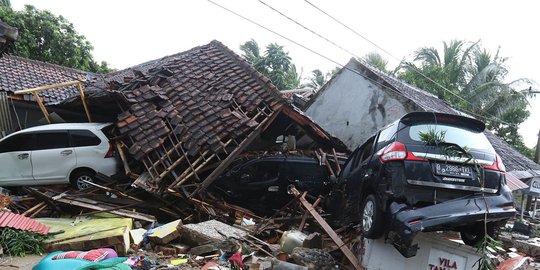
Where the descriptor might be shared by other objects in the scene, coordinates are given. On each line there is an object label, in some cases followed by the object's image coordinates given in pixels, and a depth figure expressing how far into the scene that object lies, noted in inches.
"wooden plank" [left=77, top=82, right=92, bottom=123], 438.3
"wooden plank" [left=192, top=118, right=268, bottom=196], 341.7
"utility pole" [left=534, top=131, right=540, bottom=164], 716.0
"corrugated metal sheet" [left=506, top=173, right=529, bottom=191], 423.0
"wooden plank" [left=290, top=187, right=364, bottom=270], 213.6
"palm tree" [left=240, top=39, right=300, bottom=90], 1013.2
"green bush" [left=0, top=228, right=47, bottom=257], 217.5
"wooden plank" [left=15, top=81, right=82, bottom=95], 451.4
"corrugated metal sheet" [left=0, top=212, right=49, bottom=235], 229.0
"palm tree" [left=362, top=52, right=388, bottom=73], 835.4
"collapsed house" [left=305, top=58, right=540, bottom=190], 532.1
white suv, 362.3
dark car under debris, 346.6
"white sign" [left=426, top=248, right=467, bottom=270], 183.2
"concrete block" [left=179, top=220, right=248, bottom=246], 246.1
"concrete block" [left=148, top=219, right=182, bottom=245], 248.5
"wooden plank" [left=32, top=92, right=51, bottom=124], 464.2
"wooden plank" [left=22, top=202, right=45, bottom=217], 297.1
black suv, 170.9
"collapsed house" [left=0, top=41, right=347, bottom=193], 356.5
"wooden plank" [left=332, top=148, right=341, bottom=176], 367.3
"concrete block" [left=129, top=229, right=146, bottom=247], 249.8
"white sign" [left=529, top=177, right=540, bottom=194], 557.6
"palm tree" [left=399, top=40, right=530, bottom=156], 809.2
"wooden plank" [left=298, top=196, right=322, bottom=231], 286.0
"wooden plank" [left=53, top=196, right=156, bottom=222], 299.6
